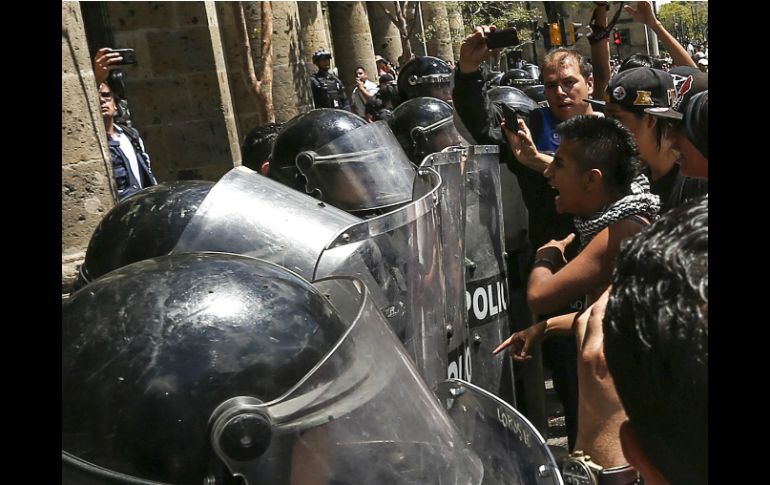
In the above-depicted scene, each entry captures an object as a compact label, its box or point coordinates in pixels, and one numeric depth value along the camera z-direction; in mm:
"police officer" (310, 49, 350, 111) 12000
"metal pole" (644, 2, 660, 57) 19505
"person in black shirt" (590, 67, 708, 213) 3375
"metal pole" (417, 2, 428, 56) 23016
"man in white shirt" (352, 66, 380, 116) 13742
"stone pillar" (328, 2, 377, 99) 16672
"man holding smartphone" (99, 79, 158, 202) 5621
